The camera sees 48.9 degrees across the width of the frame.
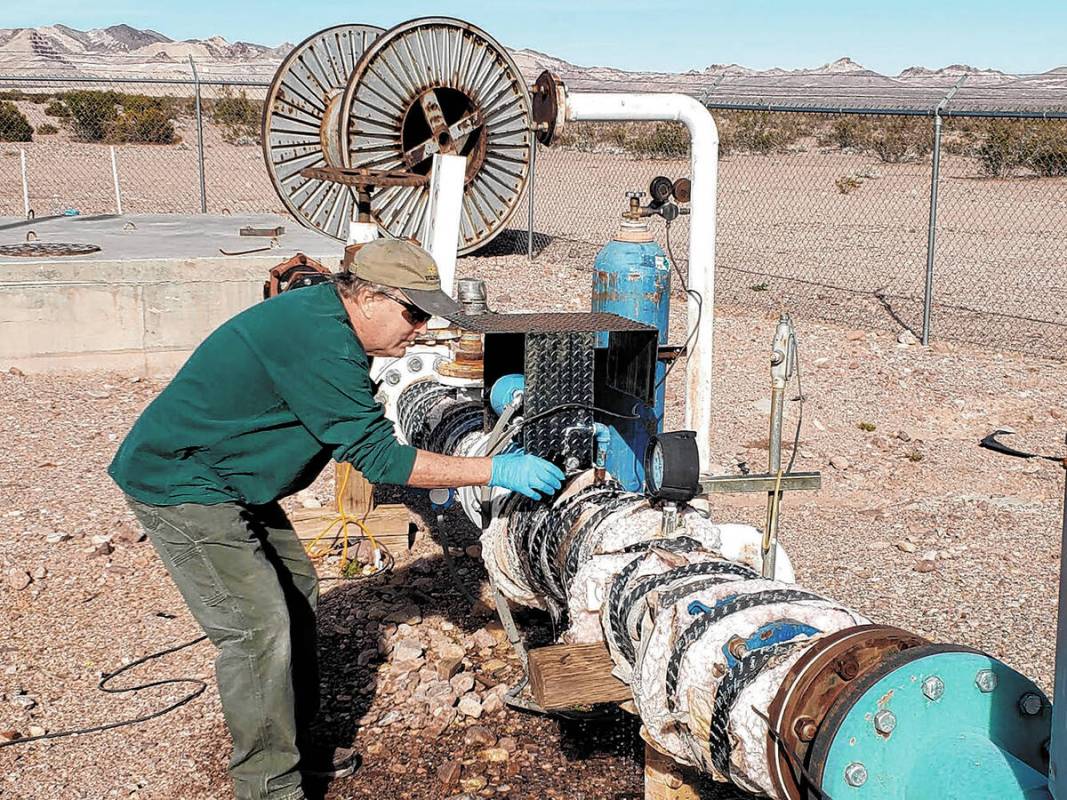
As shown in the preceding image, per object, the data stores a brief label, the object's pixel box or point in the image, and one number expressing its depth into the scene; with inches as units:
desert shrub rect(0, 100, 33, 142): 1101.1
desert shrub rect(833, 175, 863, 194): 835.4
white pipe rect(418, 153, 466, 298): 212.2
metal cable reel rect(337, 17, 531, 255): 275.4
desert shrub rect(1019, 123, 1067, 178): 822.0
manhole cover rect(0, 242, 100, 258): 339.0
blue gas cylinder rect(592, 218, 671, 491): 193.3
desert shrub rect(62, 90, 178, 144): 1142.3
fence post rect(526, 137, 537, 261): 505.7
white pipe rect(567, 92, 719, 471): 179.5
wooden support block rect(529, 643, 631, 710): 114.0
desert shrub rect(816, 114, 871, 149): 1232.8
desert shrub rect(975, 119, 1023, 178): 868.6
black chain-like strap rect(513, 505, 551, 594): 131.4
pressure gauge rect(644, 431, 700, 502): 116.6
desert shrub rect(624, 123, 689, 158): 1037.2
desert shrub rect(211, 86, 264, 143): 1245.1
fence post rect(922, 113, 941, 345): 347.3
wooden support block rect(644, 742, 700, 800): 119.2
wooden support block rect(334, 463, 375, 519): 216.7
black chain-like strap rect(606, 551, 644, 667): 112.5
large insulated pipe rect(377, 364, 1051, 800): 79.4
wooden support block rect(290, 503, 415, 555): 219.1
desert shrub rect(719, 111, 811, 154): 1195.3
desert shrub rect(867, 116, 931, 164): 1103.6
